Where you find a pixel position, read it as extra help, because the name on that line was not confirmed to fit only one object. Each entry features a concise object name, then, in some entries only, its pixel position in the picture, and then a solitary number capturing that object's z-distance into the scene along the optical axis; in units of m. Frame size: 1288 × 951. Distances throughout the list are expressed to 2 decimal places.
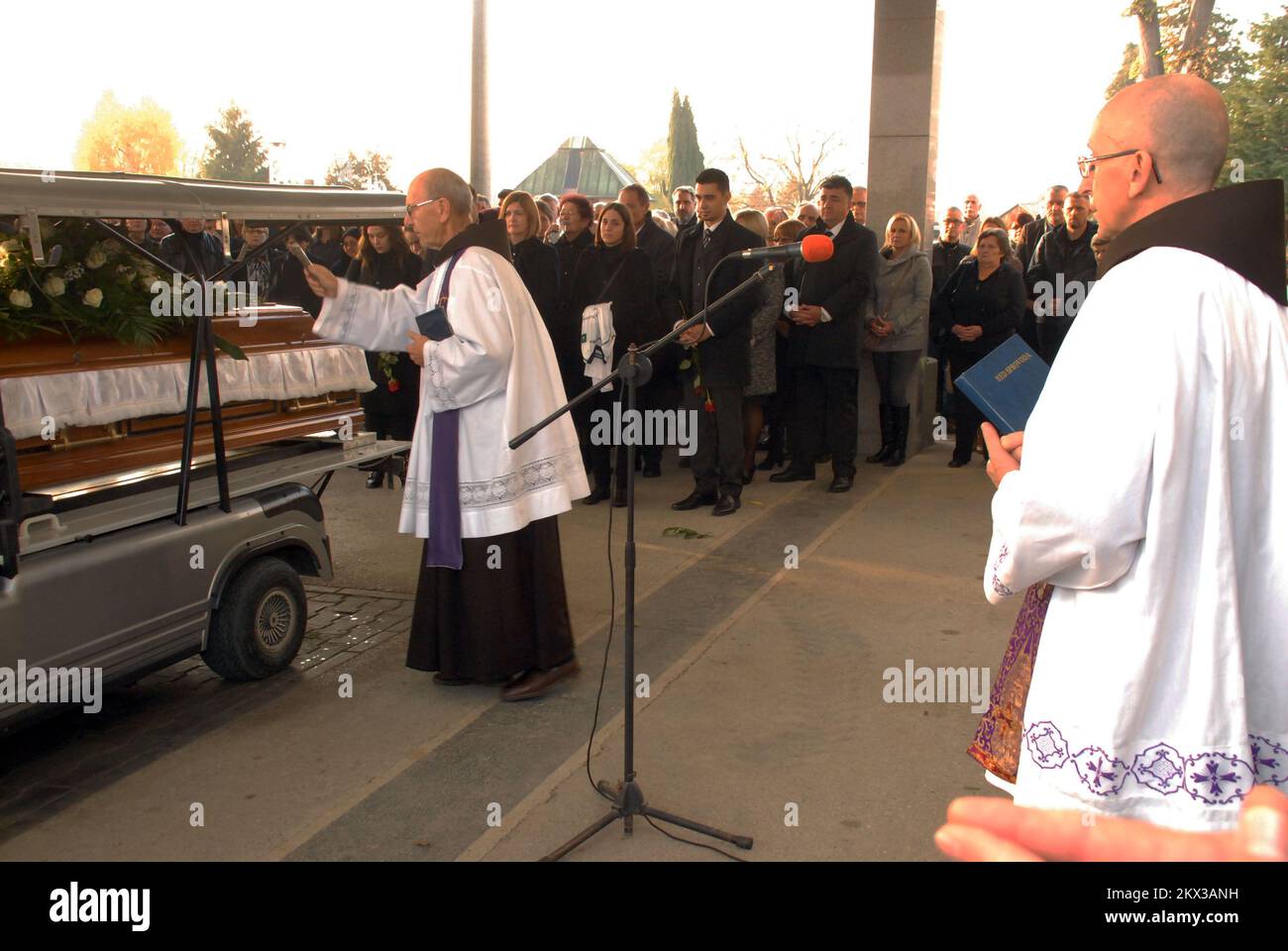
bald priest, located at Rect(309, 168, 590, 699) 4.59
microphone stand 3.43
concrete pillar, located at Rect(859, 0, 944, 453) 10.19
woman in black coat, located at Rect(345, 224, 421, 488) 8.20
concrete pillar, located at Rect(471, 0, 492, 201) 13.70
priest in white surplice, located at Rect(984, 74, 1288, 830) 2.00
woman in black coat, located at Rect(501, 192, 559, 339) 8.23
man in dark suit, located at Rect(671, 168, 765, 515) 7.82
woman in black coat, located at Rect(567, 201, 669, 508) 7.98
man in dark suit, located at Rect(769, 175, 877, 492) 8.64
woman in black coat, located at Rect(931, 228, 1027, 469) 9.27
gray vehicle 3.85
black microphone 3.01
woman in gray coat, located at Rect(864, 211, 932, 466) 9.53
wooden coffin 4.23
